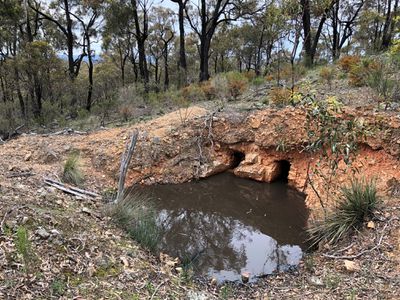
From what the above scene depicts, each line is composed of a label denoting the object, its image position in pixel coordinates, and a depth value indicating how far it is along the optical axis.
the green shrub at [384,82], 7.44
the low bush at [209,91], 11.57
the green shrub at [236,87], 10.93
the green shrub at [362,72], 8.69
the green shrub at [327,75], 9.75
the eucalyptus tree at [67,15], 15.43
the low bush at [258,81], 11.93
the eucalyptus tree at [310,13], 11.05
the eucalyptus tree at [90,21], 16.13
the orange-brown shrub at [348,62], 10.42
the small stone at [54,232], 4.00
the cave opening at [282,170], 8.86
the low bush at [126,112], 11.20
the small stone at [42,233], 3.88
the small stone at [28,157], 7.94
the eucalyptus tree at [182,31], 15.64
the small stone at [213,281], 4.65
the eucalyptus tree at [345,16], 18.95
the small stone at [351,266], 4.24
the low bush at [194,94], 11.79
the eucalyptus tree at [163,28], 24.95
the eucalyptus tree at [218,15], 15.53
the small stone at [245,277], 4.85
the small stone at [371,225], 4.84
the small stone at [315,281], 4.19
